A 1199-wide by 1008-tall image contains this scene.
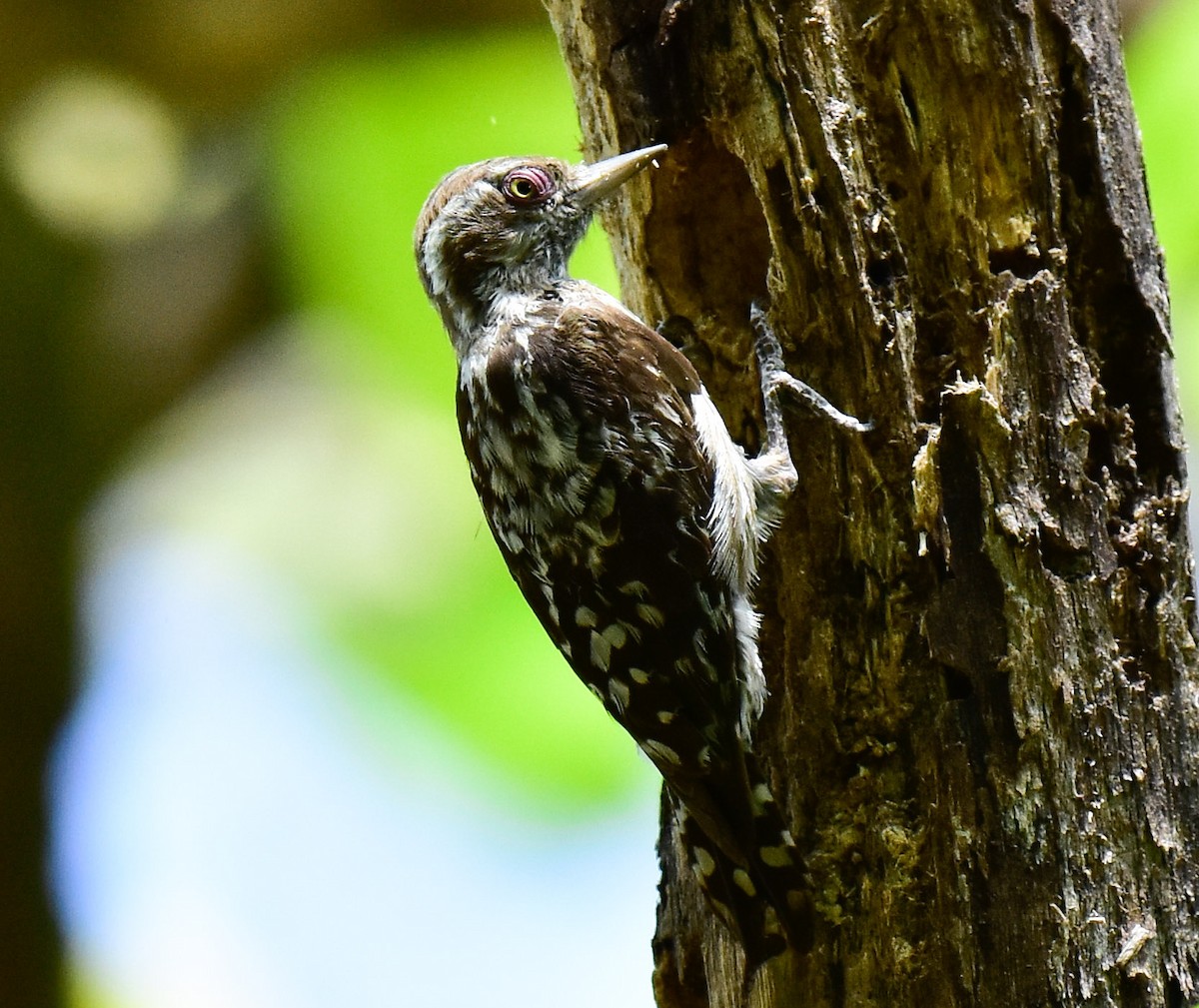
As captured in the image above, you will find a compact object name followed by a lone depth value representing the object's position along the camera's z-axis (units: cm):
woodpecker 680
